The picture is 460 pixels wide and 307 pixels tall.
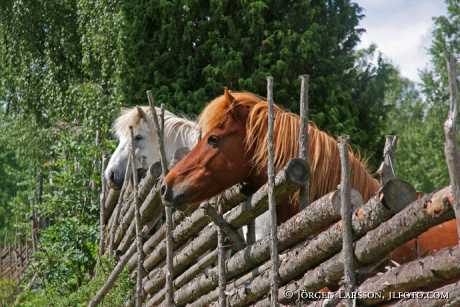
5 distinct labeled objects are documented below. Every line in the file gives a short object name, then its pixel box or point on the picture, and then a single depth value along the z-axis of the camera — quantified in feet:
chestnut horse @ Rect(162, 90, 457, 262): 25.91
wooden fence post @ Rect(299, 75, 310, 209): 23.54
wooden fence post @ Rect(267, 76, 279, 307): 22.67
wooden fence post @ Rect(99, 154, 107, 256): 56.15
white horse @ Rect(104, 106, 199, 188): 45.61
